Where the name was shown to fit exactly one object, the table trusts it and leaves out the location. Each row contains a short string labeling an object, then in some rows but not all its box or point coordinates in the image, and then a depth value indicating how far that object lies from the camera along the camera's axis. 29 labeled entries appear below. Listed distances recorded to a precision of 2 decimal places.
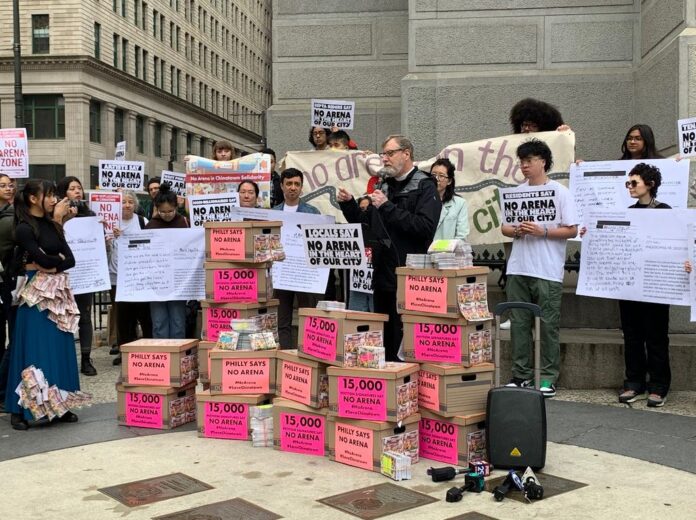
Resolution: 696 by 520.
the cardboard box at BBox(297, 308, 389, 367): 5.50
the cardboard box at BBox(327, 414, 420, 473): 5.25
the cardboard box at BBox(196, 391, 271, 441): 6.07
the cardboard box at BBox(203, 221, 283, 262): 6.51
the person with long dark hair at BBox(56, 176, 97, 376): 8.64
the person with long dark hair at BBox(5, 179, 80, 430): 6.48
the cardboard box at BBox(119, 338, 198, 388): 6.47
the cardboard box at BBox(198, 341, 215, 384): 6.42
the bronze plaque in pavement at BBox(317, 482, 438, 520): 4.49
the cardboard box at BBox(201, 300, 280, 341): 6.54
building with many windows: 49.78
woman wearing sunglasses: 6.85
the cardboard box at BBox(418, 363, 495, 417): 5.38
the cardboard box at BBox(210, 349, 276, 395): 6.15
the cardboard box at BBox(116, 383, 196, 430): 6.43
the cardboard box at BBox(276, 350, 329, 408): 5.68
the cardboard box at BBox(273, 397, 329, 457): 5.68
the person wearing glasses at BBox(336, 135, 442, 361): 5.77
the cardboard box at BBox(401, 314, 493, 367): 5.45
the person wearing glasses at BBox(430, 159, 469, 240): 7.56
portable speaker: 5.12
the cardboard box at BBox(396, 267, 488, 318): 5.44
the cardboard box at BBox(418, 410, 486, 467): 5.37
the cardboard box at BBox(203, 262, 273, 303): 6.61
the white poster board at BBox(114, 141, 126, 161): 13.41
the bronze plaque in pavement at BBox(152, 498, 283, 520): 4.39
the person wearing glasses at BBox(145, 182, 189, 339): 8.42
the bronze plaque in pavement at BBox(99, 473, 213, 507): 4.71
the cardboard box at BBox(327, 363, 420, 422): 5.25
